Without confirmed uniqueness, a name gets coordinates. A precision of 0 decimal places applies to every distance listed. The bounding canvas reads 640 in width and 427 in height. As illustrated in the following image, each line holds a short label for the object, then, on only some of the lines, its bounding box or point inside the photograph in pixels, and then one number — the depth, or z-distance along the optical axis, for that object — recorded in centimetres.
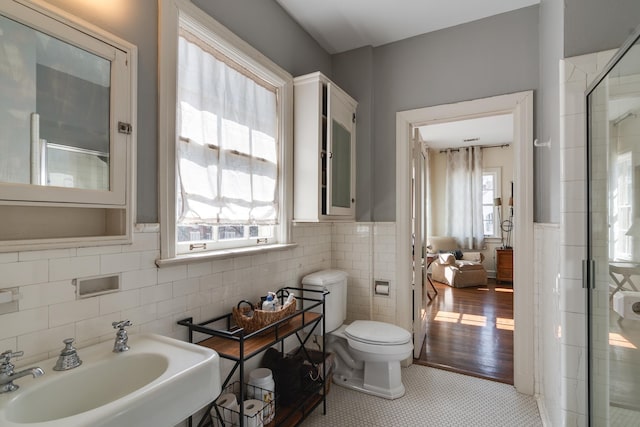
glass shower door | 117
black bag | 195
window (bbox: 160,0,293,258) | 151
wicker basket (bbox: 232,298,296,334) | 166
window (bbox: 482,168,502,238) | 645
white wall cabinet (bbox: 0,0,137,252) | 99
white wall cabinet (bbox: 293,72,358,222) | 230
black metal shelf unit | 145
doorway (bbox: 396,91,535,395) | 230
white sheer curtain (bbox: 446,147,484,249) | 652
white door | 288
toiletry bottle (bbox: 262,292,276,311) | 178
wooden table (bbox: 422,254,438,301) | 512
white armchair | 562
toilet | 224
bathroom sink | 83
